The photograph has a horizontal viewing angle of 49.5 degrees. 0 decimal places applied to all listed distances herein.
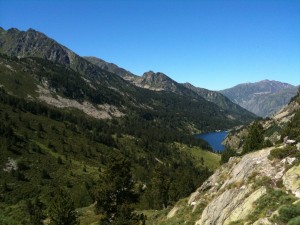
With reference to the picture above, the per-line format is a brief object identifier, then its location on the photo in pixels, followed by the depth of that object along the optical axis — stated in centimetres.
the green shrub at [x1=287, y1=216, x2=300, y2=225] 1973
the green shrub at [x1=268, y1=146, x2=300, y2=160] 3691
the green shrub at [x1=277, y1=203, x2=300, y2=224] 2170
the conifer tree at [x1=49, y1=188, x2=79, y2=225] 4547
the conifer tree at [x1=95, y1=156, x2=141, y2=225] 4512
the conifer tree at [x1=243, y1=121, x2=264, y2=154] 9200
